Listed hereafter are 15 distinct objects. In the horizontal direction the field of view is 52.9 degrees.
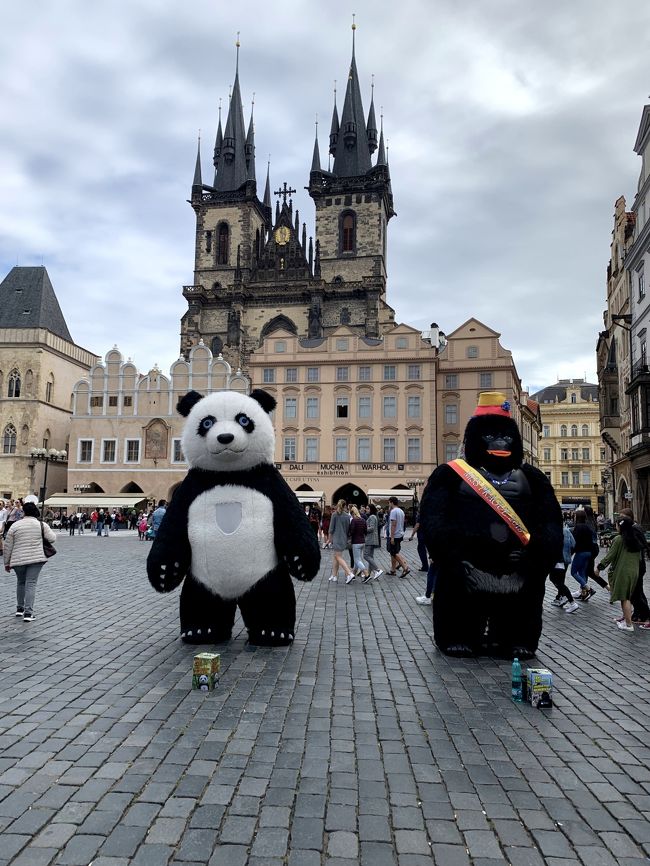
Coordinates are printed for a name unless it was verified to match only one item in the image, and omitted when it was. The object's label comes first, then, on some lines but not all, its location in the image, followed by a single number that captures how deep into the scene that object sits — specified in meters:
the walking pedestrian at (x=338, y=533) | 12.88
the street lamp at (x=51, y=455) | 29.91
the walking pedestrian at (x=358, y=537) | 12.83
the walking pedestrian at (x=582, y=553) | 10.08
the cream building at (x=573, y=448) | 59.84
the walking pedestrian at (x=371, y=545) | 12.95
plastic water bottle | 4.70
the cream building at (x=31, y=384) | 43.97
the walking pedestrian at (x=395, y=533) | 13.38
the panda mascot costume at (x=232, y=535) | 5.90
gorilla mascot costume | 5.58
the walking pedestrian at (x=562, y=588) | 9.39
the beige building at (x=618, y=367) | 29.06
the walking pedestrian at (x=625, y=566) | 7.70
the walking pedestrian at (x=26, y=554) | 7.62
